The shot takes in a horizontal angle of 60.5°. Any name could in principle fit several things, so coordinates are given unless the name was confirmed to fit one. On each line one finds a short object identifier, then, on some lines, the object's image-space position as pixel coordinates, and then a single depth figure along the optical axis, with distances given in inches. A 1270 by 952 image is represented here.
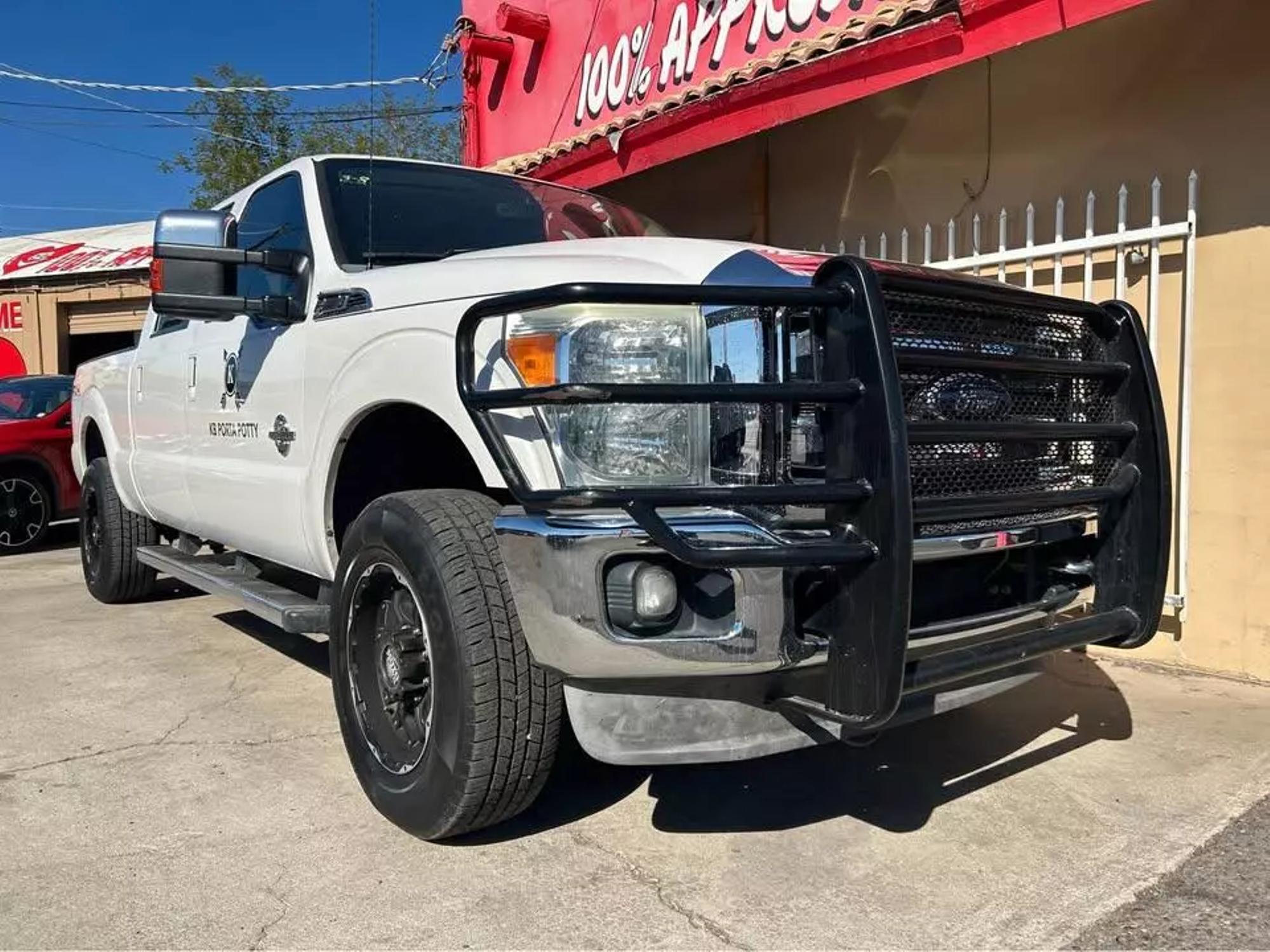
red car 354.0
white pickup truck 96.5
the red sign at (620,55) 242.1
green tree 765.9
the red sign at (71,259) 848.9
